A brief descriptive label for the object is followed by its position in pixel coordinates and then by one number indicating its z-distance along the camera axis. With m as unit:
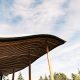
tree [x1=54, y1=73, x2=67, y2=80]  52.17
